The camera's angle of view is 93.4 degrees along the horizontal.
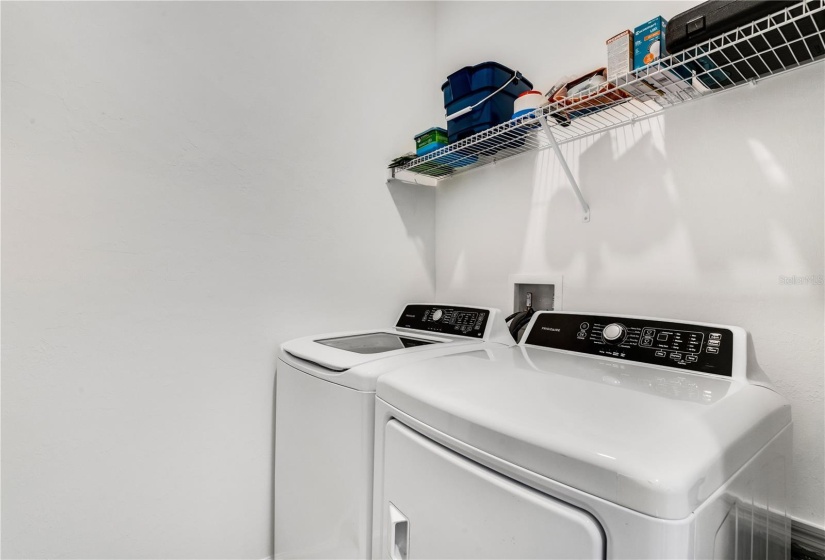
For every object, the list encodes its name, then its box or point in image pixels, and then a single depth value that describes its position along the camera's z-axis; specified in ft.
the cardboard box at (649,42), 3.13
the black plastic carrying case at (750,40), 2.64
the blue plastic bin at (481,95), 4.64
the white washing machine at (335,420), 3.08
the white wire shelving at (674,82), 2.73
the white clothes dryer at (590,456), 1.62
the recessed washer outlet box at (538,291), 4.80
